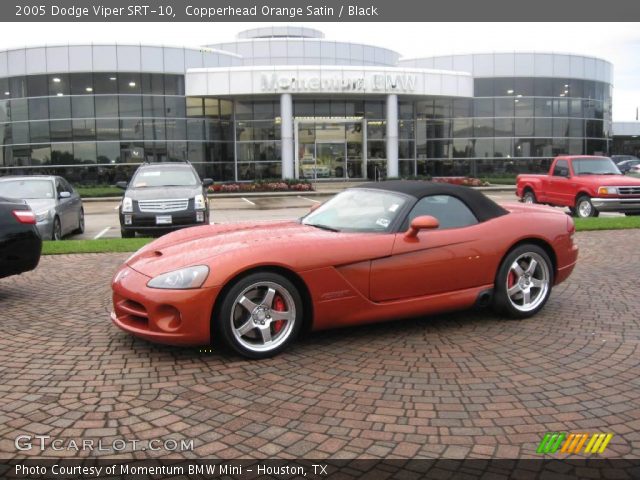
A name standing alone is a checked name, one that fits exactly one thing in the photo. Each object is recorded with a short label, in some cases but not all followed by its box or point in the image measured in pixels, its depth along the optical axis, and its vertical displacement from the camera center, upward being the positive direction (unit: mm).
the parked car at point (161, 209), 12289 -507
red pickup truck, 15375 -248
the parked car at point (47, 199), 11750 -262
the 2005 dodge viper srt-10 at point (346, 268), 4504 -729
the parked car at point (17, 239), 6469 -587
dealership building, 32281 +4307
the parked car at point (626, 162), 49312 +1356
